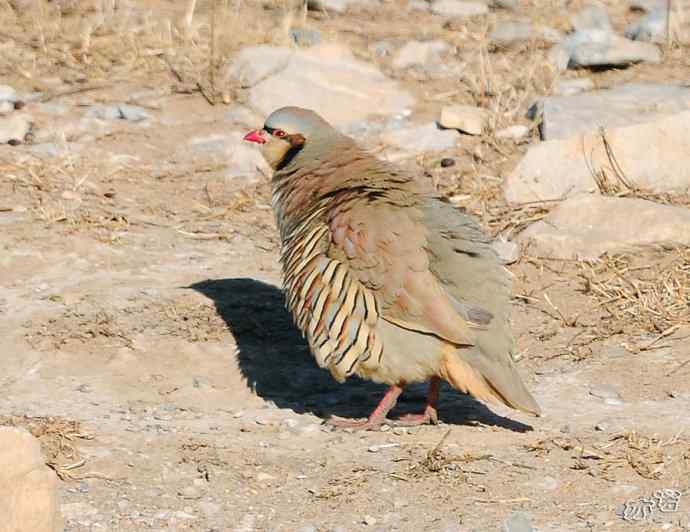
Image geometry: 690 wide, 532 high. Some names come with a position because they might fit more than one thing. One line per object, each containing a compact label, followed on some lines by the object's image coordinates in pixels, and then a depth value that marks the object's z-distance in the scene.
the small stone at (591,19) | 21.78
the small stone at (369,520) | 9.16
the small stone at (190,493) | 9.51
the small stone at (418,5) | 22.87
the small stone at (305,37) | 20.52
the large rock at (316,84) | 18.66
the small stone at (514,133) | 17.70
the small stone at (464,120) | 17.92
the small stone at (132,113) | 18.47
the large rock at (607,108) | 16.75
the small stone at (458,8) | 22.55
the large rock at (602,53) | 19.78
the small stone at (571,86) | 18.97
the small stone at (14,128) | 17.47
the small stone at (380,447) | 10.60
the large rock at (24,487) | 8.10
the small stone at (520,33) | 21.13
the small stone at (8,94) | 18.50
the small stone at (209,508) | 9.28
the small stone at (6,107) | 18.16
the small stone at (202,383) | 12.12
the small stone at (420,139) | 17.81
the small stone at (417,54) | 20.41
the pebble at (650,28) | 20.89
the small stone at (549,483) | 9.66
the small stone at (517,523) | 8.98
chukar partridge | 10.60
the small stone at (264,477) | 9.86
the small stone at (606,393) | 11.62
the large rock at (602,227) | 14.48
